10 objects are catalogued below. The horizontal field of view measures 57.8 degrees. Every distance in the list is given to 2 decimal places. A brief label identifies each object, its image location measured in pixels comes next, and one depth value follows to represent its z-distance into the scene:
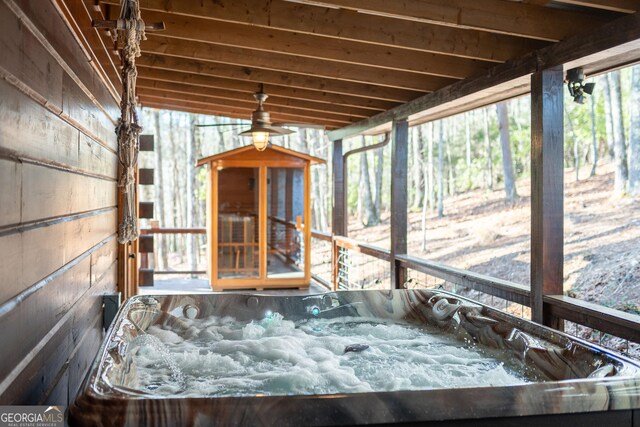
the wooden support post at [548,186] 3.27
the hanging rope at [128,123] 2.73
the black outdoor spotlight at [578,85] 3.38
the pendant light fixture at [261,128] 4.98
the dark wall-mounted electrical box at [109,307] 3.59
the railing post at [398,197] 5.61
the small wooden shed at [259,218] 7.62
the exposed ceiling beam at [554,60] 2.76
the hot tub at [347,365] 1.60
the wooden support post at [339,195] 7.53
